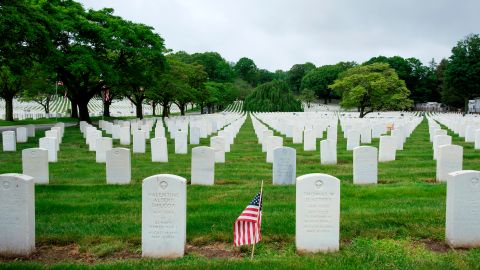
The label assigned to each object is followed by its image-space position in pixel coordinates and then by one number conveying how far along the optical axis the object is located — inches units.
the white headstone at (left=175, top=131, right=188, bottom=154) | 665.6
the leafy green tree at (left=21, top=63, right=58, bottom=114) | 1191.6
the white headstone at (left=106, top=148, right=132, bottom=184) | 423.2
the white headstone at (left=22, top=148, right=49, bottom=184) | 425.1
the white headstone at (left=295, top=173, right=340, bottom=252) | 238.2
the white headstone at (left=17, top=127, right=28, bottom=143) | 833.7
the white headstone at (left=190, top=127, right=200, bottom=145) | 823.7
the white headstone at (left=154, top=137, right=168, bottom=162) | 569.3
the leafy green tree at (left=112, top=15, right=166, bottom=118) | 1210.6
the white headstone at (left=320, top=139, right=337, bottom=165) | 544.4
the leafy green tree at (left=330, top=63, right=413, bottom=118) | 1889.8
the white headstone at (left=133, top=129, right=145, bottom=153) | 665.1
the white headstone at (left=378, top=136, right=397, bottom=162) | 573.3
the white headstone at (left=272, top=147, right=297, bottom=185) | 421.4
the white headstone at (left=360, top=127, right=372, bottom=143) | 820.6
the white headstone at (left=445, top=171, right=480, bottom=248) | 245.1
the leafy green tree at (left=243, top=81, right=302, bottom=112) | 3203.7
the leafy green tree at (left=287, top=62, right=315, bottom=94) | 5974.4
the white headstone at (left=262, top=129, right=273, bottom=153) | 676.7
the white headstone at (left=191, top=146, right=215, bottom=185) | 420.8
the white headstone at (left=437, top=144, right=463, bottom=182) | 426.9
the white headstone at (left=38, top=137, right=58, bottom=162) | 583.5
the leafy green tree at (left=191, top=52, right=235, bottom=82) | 4751.5
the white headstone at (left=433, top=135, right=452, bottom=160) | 565.9
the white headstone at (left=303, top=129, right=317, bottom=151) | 692.1
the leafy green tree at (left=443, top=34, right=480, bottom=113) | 2856.8
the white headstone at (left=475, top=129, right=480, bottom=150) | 677.4
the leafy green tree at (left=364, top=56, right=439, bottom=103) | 3934.5
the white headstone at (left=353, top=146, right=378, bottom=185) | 416.5
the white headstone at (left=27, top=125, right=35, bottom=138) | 933.2
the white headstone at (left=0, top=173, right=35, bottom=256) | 236.1
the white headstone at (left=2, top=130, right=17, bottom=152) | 691.4
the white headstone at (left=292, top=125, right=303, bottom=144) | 832.3
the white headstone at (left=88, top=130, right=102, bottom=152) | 713.6
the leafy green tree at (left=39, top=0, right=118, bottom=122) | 1074.7
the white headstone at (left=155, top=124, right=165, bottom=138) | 829.5
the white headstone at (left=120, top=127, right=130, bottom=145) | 808.3
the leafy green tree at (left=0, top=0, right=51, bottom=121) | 756.4
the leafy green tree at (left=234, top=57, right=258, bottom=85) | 6535.4
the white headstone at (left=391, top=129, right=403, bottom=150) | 712.7
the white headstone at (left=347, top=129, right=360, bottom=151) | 698.8
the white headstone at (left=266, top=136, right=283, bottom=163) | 578.6
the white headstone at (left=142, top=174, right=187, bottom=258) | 236.2
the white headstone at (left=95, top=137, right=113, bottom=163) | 569.3
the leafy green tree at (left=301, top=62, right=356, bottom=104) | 4737.5
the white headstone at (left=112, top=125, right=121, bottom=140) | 907.5
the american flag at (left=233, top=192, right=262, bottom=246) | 233.1
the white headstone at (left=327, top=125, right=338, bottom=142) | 814.5
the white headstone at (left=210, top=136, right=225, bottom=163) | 565.6
